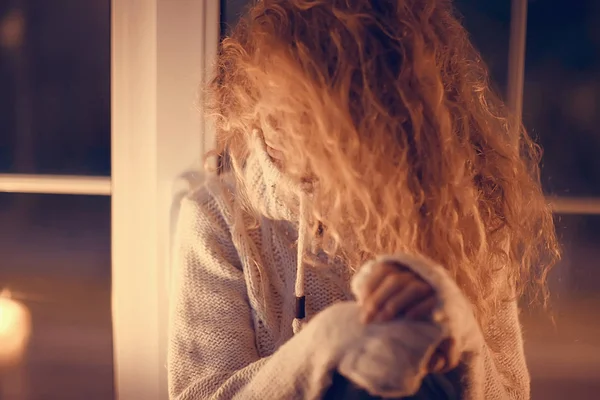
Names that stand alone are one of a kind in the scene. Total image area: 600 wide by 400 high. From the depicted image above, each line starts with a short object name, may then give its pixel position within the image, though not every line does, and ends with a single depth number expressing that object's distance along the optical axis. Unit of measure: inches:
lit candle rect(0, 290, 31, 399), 43.5
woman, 25.3
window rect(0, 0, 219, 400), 37.7
